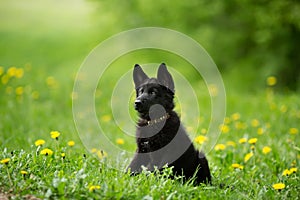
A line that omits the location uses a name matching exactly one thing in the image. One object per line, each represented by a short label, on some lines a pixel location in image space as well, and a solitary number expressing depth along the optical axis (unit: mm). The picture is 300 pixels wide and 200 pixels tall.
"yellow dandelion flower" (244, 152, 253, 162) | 10428
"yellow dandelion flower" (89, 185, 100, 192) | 6848
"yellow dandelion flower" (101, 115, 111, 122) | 16656
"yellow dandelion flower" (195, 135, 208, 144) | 10525
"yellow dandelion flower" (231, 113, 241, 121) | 15483
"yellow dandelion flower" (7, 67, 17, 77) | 17541
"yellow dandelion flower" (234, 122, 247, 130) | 14977
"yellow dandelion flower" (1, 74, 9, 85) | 19359
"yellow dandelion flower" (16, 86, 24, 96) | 17791
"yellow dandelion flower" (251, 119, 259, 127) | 15202
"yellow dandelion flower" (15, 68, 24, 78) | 18194
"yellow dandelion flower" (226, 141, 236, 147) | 12336
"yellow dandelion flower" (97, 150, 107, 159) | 10246
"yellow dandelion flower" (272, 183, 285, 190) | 8062
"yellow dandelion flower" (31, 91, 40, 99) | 18539
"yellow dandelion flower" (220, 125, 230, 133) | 14462
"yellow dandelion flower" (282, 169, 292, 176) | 9062
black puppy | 9148
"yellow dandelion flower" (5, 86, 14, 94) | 18366
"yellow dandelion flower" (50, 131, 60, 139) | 8616
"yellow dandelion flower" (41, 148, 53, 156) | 8219
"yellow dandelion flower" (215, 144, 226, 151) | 10987
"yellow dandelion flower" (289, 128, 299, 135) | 13977
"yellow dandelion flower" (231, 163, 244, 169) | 10023
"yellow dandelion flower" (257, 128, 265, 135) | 14055
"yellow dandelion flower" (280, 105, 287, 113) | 16581
